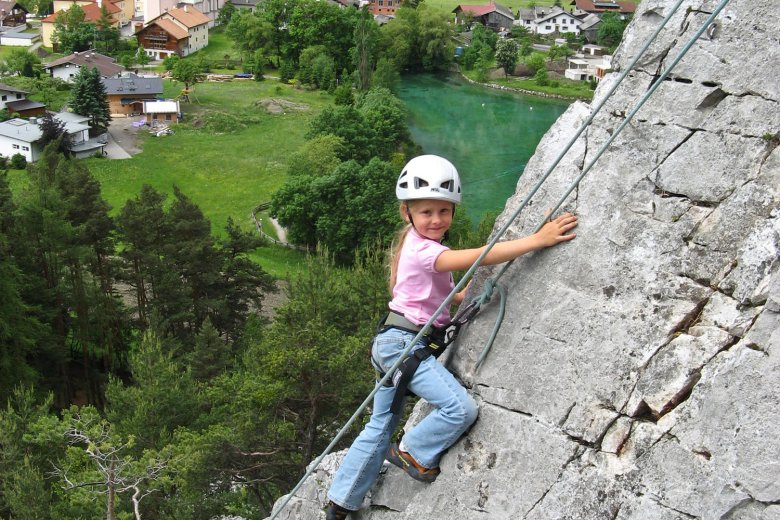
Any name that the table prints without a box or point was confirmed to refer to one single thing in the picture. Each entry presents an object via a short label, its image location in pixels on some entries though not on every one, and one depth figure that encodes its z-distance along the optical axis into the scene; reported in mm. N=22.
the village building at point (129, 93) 69062
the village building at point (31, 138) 56750
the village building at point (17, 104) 65125
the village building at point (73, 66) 76750
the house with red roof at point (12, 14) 98688
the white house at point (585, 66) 81062
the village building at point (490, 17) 106875
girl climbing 5766
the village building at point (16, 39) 91625
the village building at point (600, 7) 109500
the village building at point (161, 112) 66875
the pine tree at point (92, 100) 62656
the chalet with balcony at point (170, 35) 89500
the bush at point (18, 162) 55438
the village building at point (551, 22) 102688
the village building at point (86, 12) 91500
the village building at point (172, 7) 99062
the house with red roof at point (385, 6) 106500
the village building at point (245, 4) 111875
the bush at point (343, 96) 74288
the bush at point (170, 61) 83650
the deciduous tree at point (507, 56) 82812
